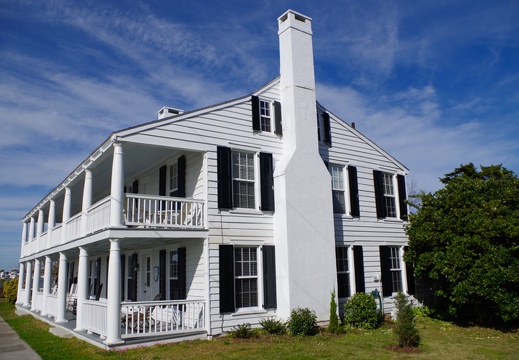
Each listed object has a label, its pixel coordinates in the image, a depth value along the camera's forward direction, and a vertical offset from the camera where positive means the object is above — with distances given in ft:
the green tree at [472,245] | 44.37 +1.51
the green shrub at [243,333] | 41.29 -6.17
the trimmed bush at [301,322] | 42.55 -5.54
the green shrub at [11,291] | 104.53 -4.72
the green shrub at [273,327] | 42.73 -5.89
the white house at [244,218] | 41.65 +4.96
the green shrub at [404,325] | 36.79 -5.27
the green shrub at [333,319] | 44.25 -5.57
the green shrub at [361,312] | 47.50 -5.22
